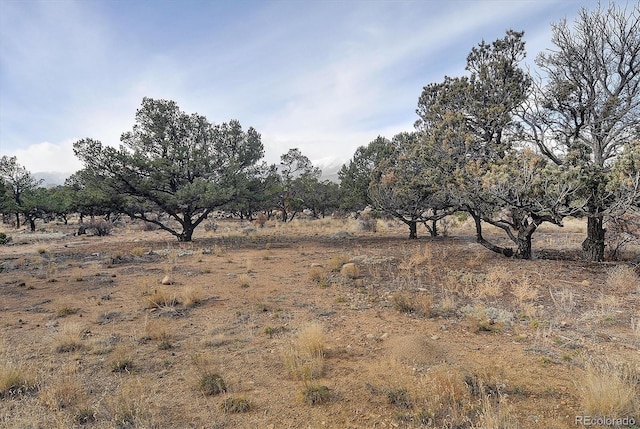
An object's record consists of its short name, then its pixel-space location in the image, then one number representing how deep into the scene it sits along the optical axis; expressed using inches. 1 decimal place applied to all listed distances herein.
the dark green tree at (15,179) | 1391.5
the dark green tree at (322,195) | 1439.5
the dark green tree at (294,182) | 1427.7
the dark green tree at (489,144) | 391.9
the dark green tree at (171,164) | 704.4
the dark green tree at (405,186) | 565.9
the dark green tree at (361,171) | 874.8
